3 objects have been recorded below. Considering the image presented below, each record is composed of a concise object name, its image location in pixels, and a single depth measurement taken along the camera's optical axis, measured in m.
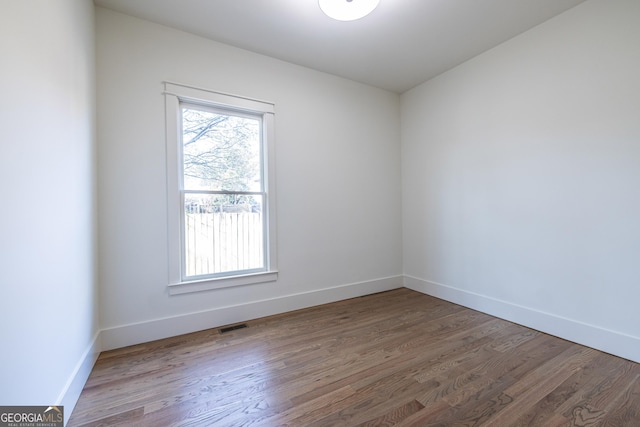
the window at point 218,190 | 2.48
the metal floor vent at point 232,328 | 2.56
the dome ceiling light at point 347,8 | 1.97
